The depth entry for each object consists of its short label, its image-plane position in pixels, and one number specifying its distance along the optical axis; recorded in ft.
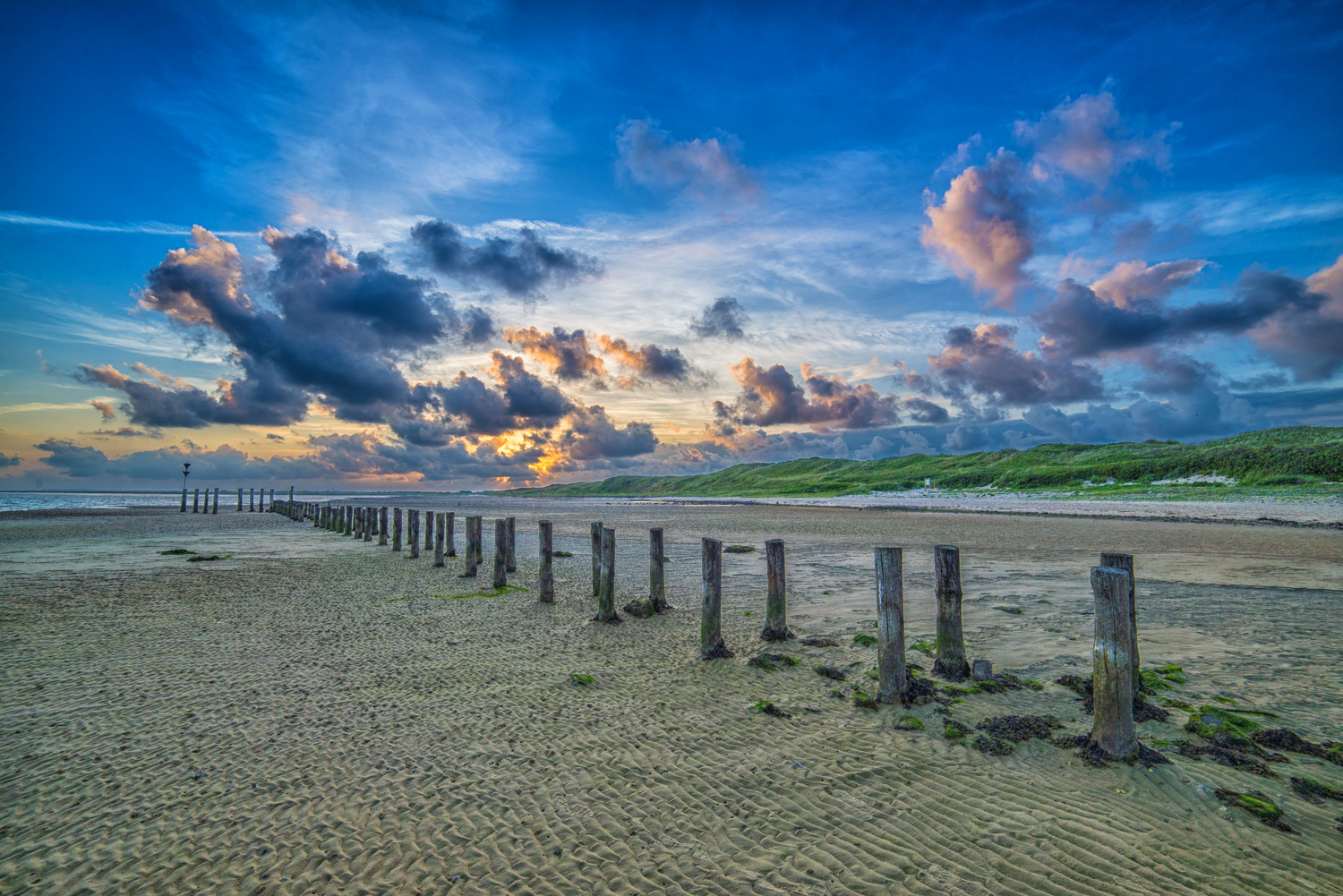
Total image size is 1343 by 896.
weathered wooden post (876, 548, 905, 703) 19.85
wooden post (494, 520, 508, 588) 42.96
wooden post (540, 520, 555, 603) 38.24
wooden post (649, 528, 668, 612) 33.47
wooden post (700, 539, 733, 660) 25.90
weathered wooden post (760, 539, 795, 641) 27.73
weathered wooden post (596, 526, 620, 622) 32.78
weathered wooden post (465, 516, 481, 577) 48.47
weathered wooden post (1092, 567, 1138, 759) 15.20
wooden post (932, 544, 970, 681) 21.91
